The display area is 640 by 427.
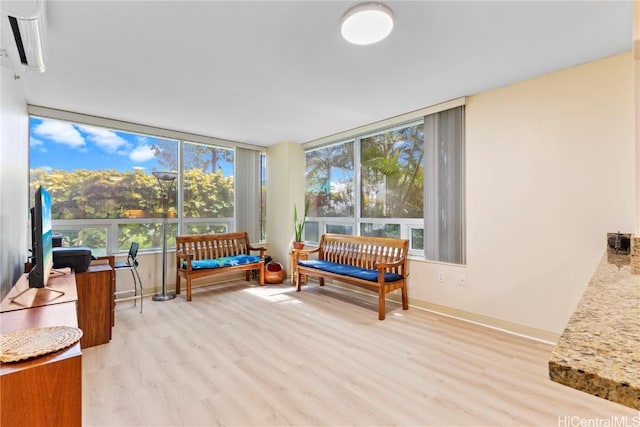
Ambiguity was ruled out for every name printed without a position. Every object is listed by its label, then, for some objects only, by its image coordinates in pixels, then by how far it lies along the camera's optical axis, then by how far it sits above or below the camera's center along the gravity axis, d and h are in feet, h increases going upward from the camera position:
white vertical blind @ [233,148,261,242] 16.65 +1.30
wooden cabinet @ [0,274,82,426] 2.93 -1.82
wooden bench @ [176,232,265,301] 13.19 -2.05
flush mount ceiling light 5.70 +3.89
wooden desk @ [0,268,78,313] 5.07 -1.52
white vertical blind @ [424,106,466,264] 10.53 +0.93
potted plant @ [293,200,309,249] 16.20 -0.66
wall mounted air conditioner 4.65 +3.19
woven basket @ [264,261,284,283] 15.65 -3.19
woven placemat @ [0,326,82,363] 3.14 -1.48
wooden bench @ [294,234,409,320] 10.94 -2.25
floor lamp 12.59 +0.27
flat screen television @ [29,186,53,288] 5.24 -0.48
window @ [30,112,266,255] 11.84 +1.47
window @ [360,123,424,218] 12.28 +1.74
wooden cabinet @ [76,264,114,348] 8.20 -2.55
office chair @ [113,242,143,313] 11.16 -1.88
